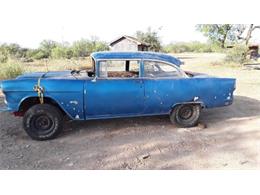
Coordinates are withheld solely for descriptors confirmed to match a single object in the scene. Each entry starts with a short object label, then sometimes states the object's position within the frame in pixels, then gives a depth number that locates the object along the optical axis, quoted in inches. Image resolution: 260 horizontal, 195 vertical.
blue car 157.6
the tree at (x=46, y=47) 1398.5
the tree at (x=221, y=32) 1106.3
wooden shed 1042.5
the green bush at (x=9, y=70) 357.7
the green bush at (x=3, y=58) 439.4
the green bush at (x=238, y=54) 730.2
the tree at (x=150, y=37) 1404.0
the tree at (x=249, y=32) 891.7
